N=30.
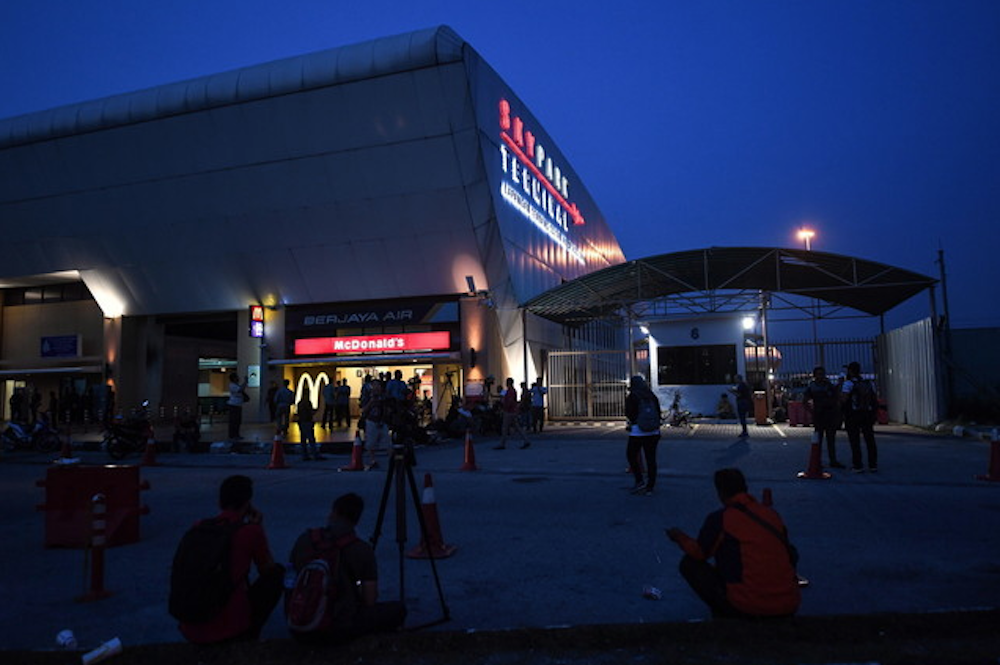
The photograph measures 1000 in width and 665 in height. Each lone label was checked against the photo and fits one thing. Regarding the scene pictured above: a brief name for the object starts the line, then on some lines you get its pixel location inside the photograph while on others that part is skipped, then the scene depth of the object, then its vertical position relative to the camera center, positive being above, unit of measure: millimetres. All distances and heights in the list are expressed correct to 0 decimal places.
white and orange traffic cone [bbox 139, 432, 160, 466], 14836 -1388
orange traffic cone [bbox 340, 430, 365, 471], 12758 -1337
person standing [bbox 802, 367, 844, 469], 10977 -403
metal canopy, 20266 +3580
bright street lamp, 23812 +5454
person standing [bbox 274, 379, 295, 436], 15492 -234
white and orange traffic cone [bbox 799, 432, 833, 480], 10047 -1266
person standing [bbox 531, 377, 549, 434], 21094 -572
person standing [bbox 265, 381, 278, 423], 17516 -128
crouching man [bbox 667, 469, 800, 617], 3750 -1032
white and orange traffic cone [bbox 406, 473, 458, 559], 6086 -1372
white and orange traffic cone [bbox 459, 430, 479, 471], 12258 -1318
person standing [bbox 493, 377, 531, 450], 15586 -509
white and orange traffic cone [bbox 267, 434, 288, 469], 13391 -1336
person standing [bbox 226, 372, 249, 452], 17500 -433
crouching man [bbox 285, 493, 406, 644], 3580 -1105
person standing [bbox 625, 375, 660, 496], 9172 -609
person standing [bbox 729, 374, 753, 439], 16734 -429
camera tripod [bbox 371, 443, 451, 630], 4801 -752
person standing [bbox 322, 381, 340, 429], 22312 -221
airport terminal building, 20453 +6213
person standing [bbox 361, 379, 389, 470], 12281 -514
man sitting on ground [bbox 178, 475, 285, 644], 3672 -1108
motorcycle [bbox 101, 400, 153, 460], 15938 -1036
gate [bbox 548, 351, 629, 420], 24875 -239
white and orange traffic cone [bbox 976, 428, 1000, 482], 9477 -1123
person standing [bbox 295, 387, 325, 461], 14438 -728
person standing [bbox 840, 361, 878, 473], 10516 -460
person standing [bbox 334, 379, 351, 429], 22227 -363
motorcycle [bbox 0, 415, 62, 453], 18172 -1181
